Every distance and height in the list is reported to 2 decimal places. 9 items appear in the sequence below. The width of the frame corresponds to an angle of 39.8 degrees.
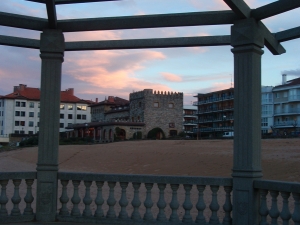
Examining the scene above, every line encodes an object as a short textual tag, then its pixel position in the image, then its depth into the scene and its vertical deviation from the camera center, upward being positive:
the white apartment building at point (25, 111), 85.56 +4.25
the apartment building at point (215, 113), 74.88 +4.00
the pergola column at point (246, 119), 5.69 +0.21
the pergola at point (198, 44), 5.71 +1.20
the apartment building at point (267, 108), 72.69 +4.63
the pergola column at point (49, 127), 6.50 +0.06
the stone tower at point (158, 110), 72.62 +4.09
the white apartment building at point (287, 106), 66.81 +4.76
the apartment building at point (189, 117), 97.24 +4.02
